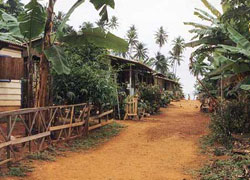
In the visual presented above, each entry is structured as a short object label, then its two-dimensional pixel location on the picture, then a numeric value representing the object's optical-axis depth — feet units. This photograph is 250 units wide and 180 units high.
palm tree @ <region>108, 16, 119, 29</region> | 153.98
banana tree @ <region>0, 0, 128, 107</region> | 21.07
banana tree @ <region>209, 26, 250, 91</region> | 25.54
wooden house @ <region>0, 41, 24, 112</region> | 33.09
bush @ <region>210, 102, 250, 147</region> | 29.37
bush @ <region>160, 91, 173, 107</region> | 78.51
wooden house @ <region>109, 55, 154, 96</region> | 56.07
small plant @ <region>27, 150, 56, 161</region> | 21.13
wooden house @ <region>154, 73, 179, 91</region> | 99.74
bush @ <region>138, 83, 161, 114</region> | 59.57
